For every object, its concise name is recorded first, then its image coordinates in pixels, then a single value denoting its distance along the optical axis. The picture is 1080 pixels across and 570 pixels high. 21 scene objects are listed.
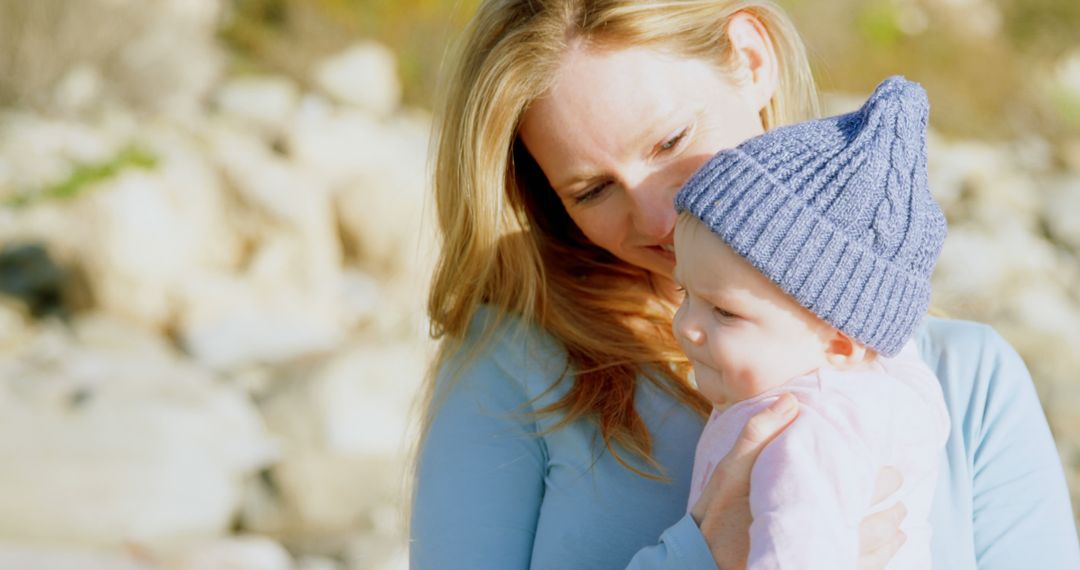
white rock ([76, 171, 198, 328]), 8.09
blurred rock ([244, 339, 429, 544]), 6.21
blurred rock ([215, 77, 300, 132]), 11.69
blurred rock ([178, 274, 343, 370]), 7.99
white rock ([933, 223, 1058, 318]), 9.12
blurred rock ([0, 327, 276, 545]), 5.81
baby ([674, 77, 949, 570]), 1.98
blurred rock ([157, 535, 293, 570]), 5.62
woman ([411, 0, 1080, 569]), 2.32
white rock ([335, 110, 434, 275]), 9.30
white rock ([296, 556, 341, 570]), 5.88
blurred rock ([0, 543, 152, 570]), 5.30
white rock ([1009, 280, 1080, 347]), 9.03
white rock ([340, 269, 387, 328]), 8.80
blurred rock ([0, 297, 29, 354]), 7.75
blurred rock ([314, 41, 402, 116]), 13.29
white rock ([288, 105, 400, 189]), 10.14
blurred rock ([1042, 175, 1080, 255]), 11.39
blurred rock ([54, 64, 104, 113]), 11.86
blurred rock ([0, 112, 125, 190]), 9.54
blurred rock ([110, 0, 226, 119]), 12.10
